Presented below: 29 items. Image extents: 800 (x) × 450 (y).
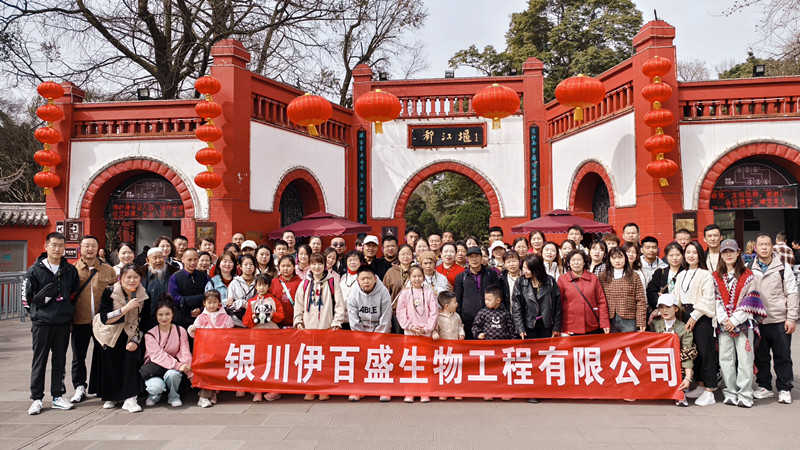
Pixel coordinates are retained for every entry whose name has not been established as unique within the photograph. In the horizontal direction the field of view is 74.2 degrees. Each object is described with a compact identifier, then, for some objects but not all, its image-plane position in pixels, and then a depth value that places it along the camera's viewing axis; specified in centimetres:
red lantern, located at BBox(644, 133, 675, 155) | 984
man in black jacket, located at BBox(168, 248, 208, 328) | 553
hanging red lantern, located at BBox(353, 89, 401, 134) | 1076
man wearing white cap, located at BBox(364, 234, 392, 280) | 609
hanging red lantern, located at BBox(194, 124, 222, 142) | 1041
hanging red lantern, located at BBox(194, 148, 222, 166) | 1034
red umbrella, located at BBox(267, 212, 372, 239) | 1017
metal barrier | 1021
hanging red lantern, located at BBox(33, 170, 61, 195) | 1086
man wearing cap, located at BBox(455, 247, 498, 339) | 549
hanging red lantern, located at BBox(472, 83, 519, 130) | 1076
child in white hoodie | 522
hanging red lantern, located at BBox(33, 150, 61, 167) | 1084
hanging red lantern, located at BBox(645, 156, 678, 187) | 989
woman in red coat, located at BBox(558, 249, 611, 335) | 523
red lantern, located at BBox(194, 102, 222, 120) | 1034
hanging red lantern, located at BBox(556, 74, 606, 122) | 1025
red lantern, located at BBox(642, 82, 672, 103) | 982
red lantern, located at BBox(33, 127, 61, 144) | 1084
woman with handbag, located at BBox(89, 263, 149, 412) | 490
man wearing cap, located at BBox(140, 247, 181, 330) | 562
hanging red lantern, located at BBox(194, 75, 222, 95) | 1034
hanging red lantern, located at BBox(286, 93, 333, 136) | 1066
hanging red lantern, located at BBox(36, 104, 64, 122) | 1085
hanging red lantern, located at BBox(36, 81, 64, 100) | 1068
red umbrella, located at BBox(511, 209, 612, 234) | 991
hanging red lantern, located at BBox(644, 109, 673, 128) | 980
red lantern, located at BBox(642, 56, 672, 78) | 986
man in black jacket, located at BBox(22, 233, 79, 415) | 481
